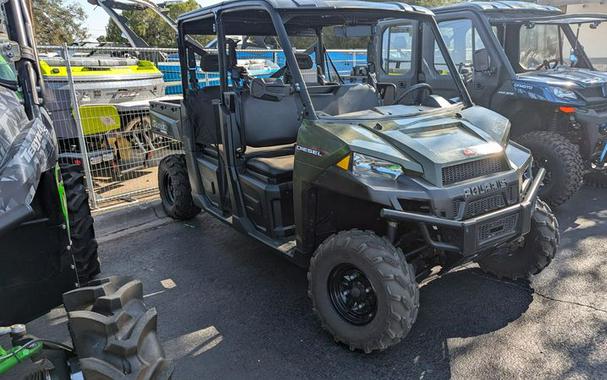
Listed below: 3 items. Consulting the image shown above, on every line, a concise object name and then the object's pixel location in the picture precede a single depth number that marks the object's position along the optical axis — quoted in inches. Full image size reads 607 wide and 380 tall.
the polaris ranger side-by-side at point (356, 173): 103.9
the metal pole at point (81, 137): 214.8
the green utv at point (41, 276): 59.7
